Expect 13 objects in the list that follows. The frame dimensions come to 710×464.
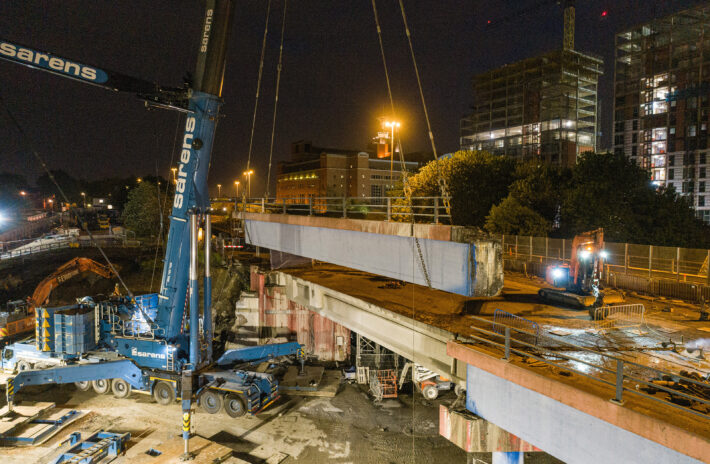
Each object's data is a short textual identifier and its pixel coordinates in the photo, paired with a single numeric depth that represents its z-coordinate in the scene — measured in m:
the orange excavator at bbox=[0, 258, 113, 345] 23.30
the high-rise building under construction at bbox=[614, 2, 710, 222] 65.94
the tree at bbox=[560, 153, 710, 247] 28.19
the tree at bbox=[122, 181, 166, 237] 53.31
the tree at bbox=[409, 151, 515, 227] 35.38
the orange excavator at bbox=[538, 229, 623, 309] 13.97
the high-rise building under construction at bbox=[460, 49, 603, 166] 85.00
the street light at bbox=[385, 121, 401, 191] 24.67
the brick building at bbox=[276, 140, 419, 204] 105.25
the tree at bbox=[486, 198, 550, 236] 29.39
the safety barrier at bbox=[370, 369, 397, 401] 17.95
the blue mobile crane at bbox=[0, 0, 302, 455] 14.20
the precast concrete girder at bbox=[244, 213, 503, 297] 11.48
